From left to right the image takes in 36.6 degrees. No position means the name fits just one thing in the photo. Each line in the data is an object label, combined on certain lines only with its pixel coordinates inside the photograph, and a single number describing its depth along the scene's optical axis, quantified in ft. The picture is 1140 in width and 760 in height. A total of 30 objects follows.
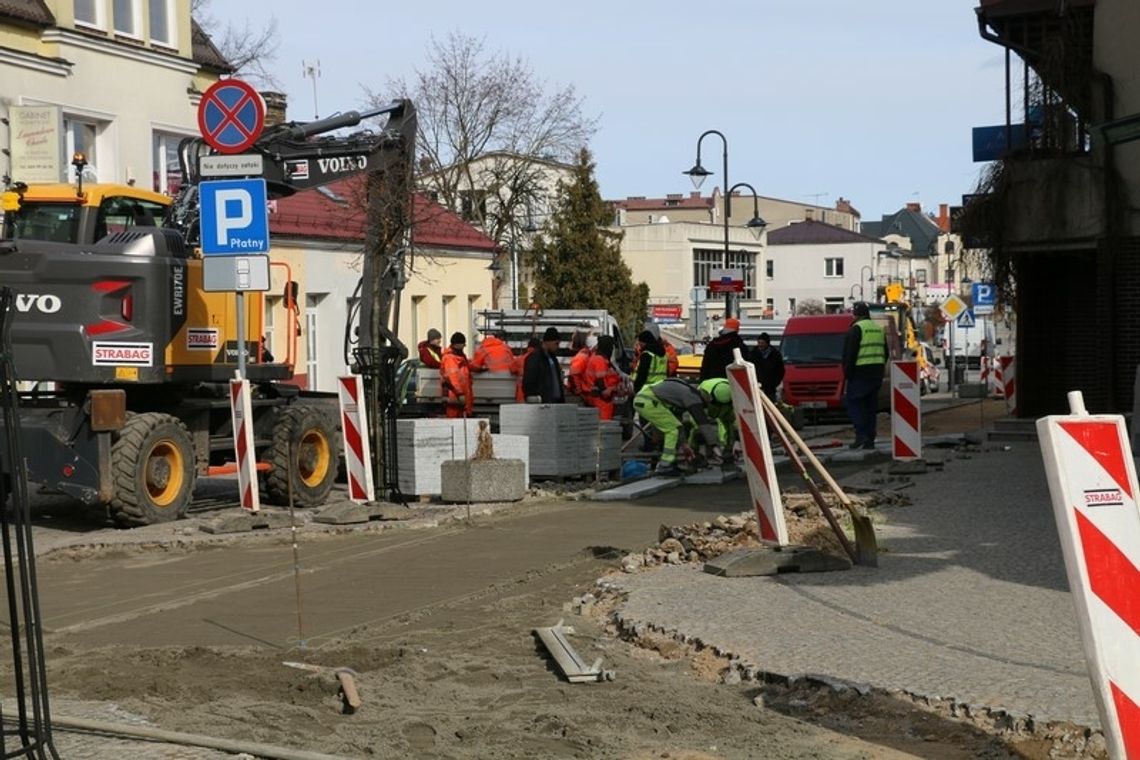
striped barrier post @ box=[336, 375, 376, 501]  57.31
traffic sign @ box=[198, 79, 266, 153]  54.95
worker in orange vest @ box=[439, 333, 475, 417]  75.87
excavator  54.13
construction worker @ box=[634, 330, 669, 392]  80.38
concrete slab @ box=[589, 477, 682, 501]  61.14
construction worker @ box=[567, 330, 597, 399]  81.66
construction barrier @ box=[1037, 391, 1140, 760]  20.88
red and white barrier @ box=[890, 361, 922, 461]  68.13
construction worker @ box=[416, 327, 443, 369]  94.63
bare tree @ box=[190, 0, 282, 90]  175.22
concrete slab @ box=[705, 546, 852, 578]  38.01
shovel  38.88
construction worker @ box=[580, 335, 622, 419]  81.10
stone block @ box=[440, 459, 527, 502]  58.95
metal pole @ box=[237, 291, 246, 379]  55.06
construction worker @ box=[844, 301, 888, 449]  77.36
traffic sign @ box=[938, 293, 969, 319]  150.00
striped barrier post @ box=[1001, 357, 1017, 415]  108.88
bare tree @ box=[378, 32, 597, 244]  207.72
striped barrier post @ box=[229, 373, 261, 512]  56.03
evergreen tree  259.39
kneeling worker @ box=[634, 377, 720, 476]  68.59
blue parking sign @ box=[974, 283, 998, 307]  128.16
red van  121.80
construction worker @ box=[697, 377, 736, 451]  70.95
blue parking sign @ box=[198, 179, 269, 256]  54.13
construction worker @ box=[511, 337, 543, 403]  81.09
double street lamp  152.37
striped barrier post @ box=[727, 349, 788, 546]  39.34
